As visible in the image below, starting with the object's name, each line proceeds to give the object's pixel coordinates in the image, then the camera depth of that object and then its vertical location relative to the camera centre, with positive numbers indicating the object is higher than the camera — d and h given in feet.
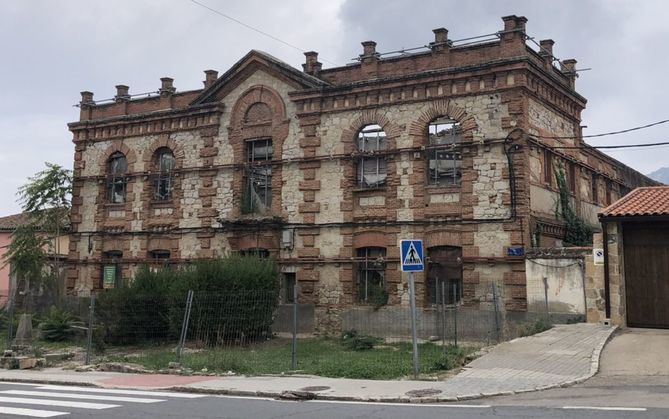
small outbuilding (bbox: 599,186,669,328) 56.18 +1.71
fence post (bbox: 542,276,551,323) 61.72 -0.94
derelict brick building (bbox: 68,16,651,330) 66.13 +14.31
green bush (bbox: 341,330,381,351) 61.72 -6.08
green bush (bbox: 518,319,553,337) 56.29 -4.20
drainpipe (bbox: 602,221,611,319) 57.31 +0.89
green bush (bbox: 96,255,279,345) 66.64 -2.27
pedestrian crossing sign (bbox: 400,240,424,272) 41.91 +1.81
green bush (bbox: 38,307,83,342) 75.05 -5.51
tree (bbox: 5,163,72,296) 93.56 +8.52
